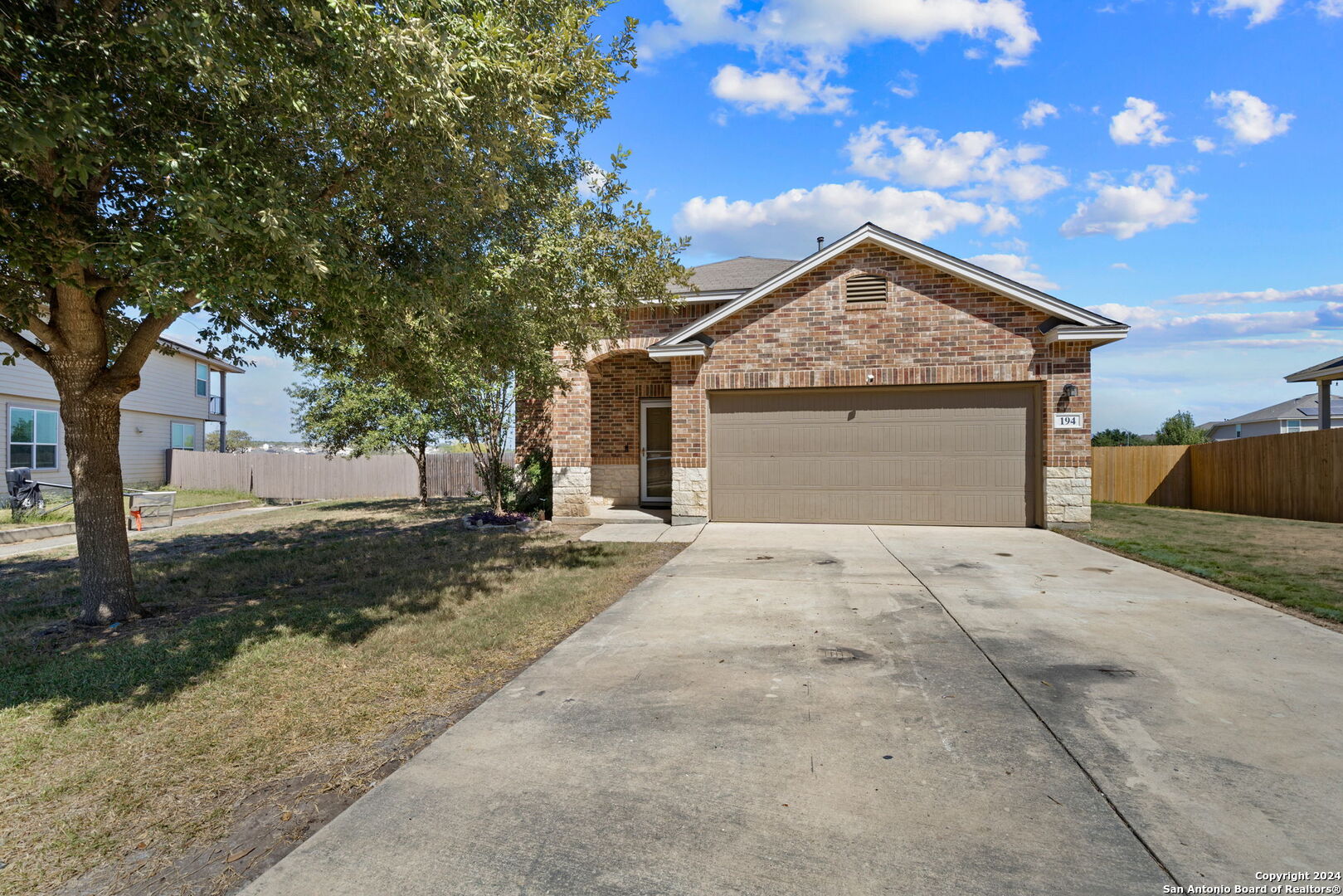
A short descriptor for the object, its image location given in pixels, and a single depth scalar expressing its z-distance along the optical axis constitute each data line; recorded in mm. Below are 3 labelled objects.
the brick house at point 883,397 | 11953
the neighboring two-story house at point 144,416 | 19438
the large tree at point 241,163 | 4316
